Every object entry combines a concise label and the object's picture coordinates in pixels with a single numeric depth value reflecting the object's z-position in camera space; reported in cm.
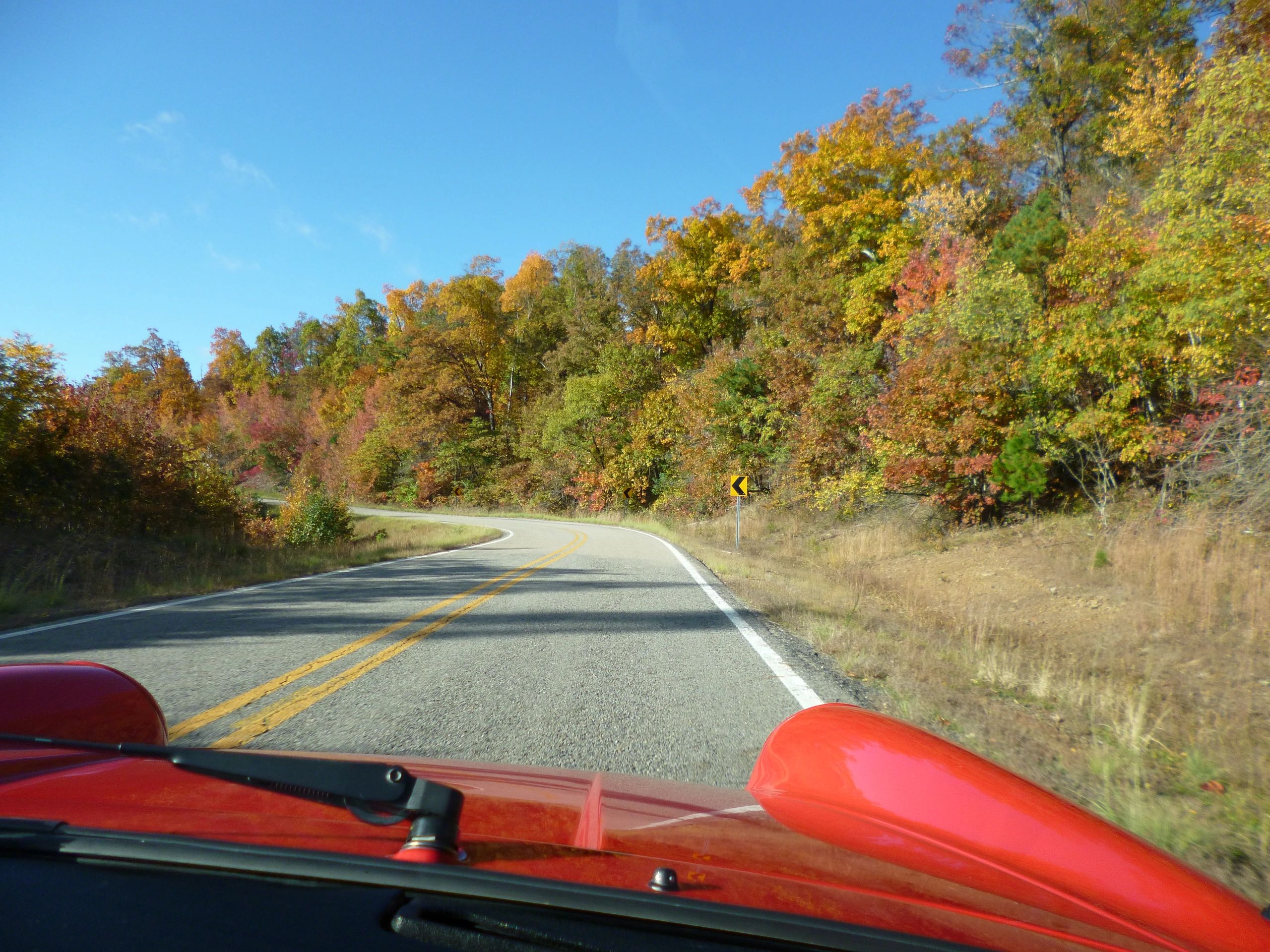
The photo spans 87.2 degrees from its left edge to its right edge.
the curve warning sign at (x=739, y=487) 1745
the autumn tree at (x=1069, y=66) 2275
